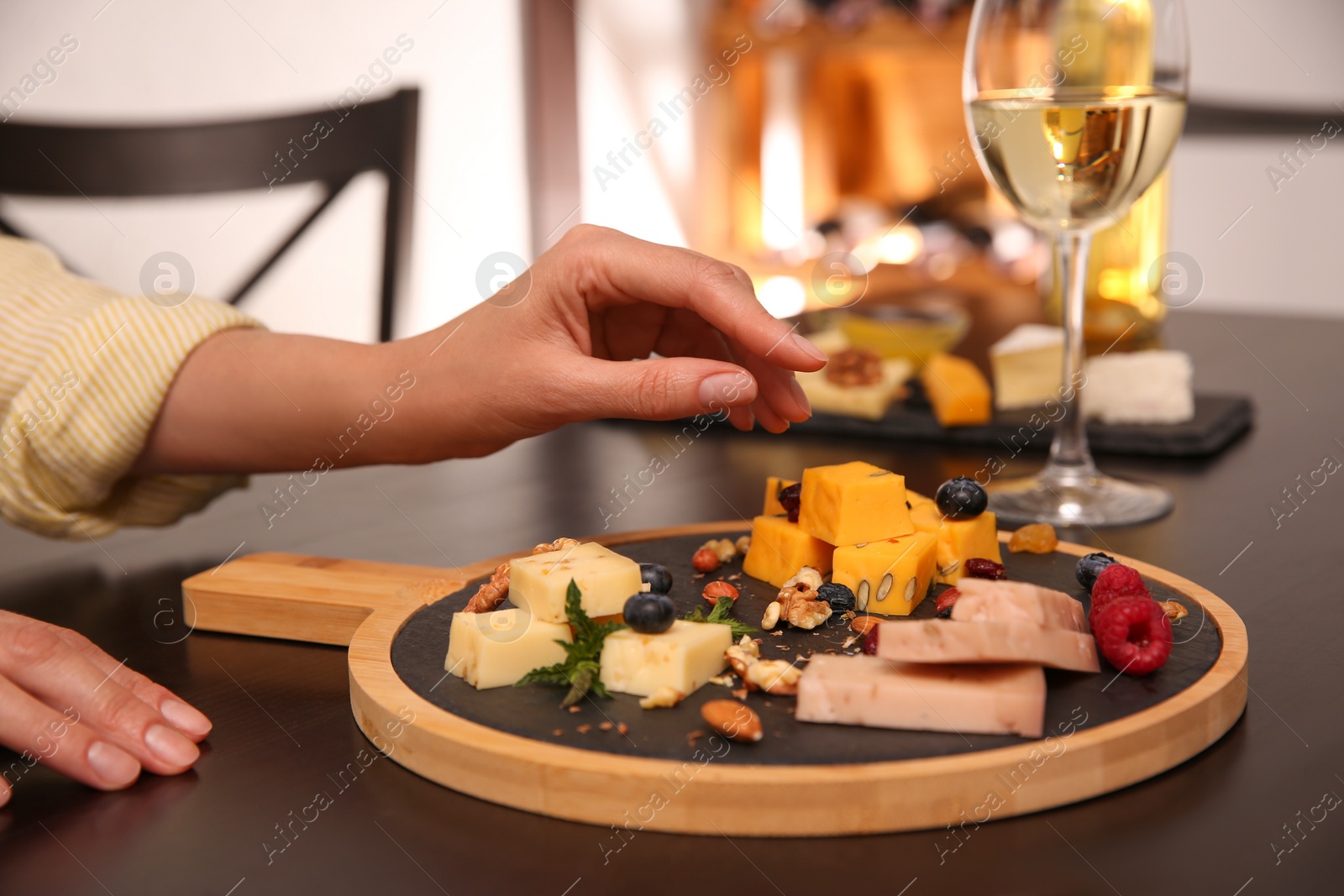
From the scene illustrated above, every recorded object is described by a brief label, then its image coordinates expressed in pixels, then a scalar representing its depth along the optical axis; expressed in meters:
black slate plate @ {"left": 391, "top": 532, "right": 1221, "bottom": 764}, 0.69
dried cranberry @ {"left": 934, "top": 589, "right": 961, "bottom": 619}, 0.89
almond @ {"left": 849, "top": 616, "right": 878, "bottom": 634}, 0.87
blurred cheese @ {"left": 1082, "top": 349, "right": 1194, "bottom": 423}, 1.53
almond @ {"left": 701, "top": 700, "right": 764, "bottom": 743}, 0.69
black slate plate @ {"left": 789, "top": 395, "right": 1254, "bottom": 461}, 1.49
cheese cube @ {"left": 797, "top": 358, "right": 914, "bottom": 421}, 1.61
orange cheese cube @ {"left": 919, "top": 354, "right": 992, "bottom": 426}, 1.57
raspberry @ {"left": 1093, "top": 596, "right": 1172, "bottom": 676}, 0.78
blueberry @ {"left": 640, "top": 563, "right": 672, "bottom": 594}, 0.92
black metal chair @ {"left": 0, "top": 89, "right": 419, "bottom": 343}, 2.07
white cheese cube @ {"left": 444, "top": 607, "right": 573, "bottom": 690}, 0.79
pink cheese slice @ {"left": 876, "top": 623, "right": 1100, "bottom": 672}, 0.71
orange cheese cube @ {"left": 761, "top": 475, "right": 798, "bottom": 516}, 1.03
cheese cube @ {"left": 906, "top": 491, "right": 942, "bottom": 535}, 0.98
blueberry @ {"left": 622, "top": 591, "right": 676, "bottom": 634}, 0.79
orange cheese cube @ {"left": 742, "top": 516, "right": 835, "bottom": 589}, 0.96
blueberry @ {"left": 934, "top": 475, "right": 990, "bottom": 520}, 0.98
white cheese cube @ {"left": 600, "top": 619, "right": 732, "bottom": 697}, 0.76
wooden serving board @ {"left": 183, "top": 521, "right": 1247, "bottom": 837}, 0.65
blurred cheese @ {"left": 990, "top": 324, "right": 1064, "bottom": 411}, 1.67
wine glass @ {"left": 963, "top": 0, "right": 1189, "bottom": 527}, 1.18
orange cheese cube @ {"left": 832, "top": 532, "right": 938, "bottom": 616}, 0.91
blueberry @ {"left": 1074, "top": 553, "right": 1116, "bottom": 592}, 0.95
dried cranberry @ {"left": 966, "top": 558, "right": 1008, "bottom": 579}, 0.95
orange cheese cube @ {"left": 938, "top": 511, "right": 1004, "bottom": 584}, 0.97
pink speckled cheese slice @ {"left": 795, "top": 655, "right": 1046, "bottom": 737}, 0.70
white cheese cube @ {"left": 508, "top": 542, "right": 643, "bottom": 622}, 0.83
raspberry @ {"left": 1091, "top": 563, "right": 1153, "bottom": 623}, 0.85
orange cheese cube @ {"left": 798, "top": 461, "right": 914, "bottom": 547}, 0.92
